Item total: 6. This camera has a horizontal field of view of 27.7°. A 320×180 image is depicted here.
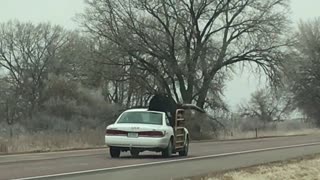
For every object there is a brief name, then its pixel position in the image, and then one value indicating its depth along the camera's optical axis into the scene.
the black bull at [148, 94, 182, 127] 23.35
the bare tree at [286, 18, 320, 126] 77.00
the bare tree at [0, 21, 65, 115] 73.12
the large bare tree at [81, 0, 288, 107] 50.69
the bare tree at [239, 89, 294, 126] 104.39
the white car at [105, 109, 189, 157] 21.03
